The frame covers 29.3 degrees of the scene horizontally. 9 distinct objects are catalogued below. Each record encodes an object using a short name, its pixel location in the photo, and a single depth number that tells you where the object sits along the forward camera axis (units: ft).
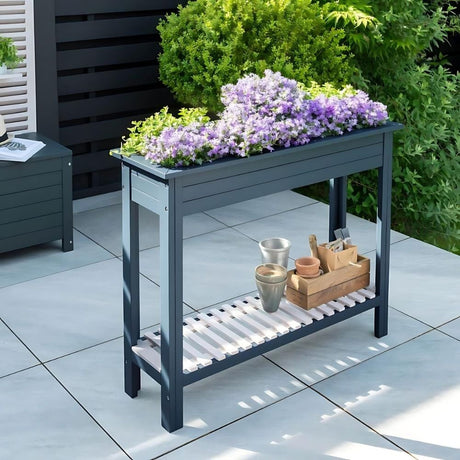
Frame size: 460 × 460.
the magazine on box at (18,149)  13.15
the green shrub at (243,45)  14.65
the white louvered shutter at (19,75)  14.58
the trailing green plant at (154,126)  8.93
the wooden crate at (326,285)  10.51
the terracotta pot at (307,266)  10.58
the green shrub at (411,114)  15.87
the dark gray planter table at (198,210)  8.75
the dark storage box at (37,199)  13.34
